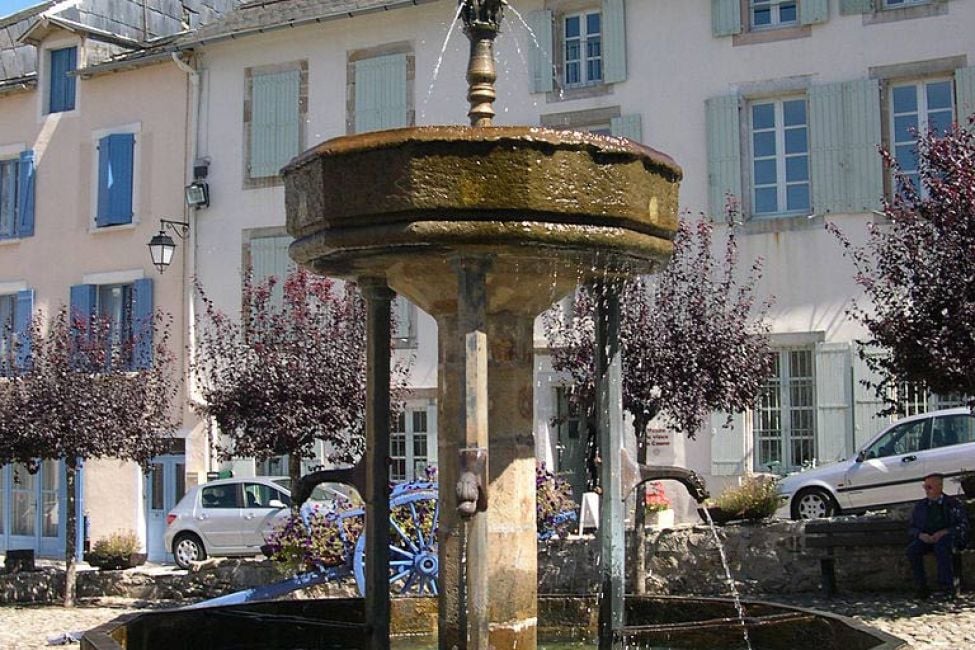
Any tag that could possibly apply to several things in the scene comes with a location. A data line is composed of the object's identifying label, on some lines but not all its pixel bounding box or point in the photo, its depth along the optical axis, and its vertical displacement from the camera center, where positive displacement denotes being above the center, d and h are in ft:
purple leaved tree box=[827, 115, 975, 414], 39.75 +4.70
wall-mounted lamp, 62.44 +8.86
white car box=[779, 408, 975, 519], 51.75 -1.14
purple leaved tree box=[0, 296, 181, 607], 53.57 +1.55
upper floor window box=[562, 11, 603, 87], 62.95 +17.66
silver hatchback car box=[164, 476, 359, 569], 61.41 -3.16
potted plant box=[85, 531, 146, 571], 53.67 -4.16
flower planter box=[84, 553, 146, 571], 53.67 -4.46
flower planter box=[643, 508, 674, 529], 53.42 -3.03
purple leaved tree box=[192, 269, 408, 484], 51.52 +2.33
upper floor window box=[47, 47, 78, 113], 78.12 +20.74
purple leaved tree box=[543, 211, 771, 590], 44.98 +2.84
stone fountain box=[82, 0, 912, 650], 17.03 +1.75
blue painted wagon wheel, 32.12 -2.46
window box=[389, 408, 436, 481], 66.03 +0.04
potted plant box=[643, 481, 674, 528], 53.42 -2.68
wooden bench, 42.55 -3.06
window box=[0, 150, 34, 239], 77.87 +14.21
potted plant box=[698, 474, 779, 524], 46.11 -2.14
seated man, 40.40 -2.69
